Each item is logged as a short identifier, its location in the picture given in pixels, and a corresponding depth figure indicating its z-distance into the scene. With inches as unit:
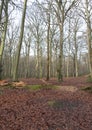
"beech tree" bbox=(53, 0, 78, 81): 354.1
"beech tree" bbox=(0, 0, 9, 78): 314.1
